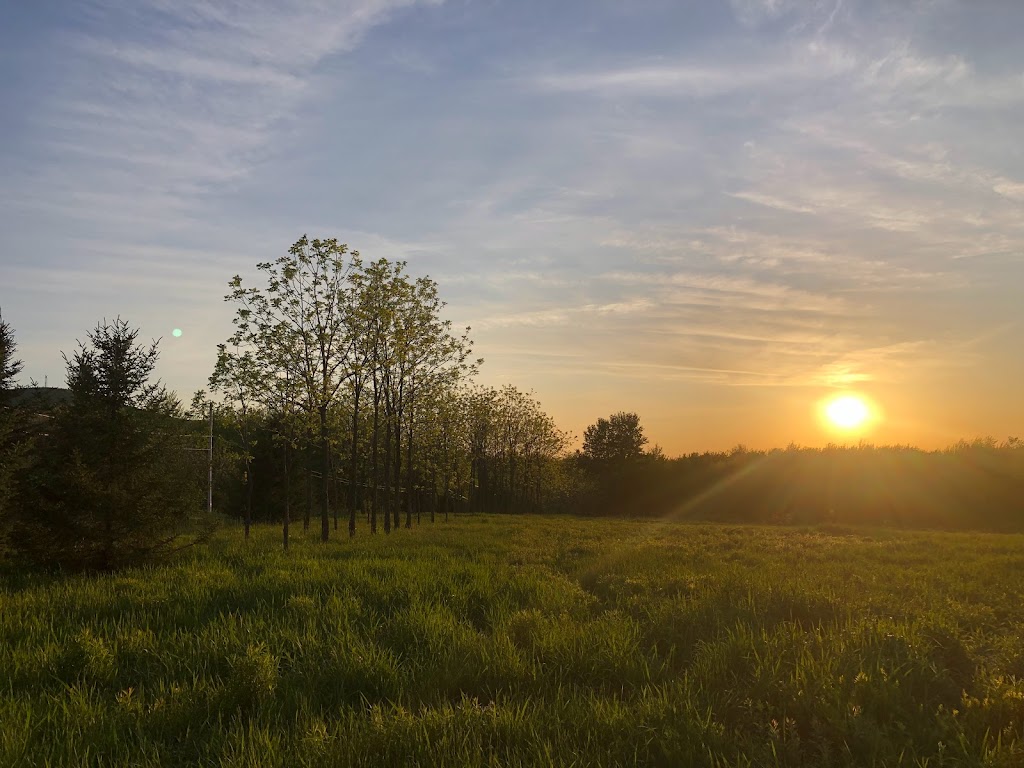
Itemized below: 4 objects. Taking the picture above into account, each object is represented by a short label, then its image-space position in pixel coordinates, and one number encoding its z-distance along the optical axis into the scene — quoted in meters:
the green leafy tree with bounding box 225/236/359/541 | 20.20
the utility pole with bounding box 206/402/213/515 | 36.77
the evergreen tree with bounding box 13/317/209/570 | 12.48
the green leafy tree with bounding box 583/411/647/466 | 67.38
